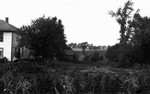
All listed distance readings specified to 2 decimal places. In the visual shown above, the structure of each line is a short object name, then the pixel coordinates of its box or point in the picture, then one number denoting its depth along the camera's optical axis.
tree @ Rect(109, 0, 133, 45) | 48.55
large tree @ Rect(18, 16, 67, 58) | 29.19
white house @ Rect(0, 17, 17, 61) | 33.97
